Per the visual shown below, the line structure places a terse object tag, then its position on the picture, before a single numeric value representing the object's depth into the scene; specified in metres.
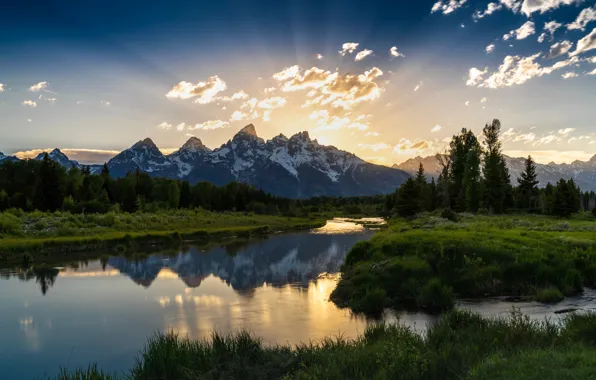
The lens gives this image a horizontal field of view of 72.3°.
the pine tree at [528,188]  86.44
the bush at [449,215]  60.54
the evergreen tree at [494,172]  77.56
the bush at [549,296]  21.08
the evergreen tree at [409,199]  85.69
